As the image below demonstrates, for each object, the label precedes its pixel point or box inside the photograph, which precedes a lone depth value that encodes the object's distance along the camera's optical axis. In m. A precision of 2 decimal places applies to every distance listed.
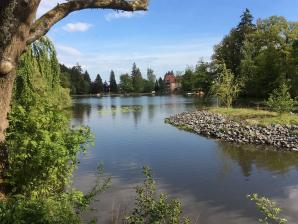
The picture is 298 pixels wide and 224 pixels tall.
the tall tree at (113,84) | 100.63
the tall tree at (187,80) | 83.84
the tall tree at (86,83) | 92.44
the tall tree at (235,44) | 46.79
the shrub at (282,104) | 19.51
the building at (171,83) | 109.04
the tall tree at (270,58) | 33.67
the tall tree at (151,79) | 106.05
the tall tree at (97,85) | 97.95
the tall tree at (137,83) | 102.57
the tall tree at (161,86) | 108.33
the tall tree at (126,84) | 101.84
